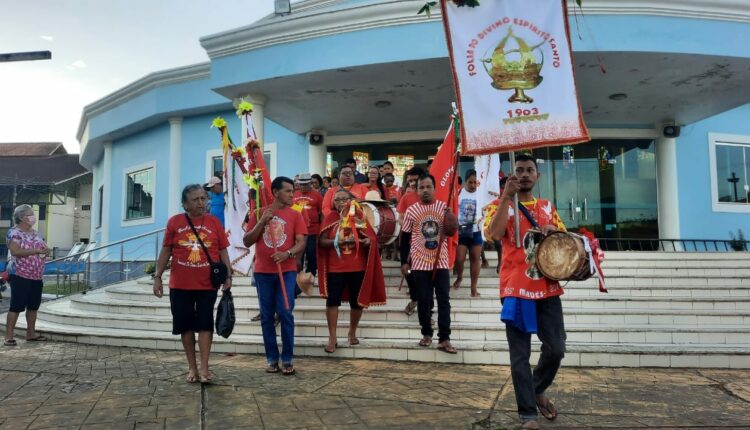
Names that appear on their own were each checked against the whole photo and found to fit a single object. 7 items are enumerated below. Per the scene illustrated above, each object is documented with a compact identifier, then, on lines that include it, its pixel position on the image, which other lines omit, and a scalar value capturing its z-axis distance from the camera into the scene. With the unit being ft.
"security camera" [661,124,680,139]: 39.91
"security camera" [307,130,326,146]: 42.39
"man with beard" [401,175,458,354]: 18.61
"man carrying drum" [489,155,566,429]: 11.66
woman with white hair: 23.71
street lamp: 22.43
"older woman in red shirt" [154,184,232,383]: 15.89
